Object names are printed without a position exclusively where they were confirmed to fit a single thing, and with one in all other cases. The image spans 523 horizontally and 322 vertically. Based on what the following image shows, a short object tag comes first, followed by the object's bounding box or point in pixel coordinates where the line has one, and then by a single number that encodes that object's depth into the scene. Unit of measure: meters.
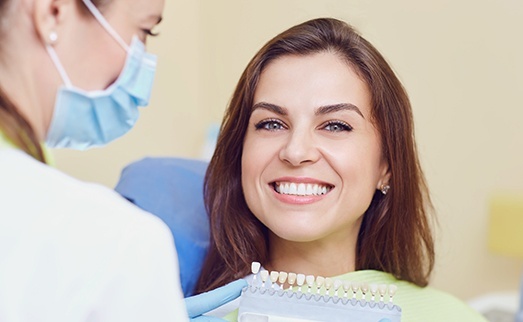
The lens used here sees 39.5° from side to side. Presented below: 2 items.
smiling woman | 1.34
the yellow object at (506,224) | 2.09
